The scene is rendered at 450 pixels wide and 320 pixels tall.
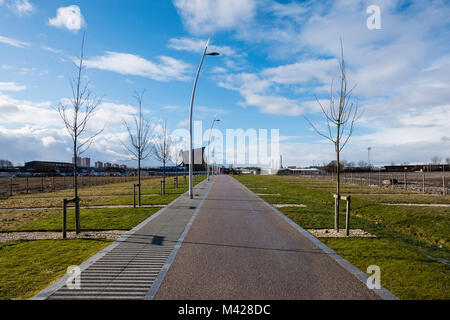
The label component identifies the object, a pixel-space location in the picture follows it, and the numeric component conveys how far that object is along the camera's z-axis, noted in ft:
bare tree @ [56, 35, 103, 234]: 27.37
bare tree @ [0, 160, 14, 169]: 507.96
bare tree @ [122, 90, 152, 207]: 47.95
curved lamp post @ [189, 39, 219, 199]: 53.93
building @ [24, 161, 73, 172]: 427.53
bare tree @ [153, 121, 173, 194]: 80.01
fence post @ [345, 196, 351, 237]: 24.98
